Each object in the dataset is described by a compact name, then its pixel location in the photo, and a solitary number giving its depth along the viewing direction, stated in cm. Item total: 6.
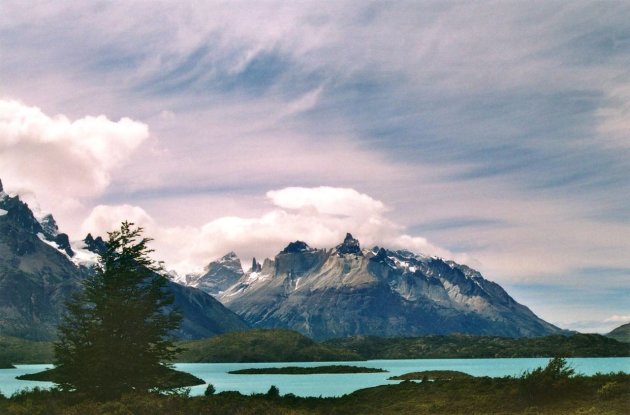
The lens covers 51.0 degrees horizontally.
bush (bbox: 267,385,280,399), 7226
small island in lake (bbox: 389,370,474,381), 16162
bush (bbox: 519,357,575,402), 5881
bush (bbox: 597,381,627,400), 5628
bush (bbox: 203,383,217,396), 6936
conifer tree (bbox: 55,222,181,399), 5931
